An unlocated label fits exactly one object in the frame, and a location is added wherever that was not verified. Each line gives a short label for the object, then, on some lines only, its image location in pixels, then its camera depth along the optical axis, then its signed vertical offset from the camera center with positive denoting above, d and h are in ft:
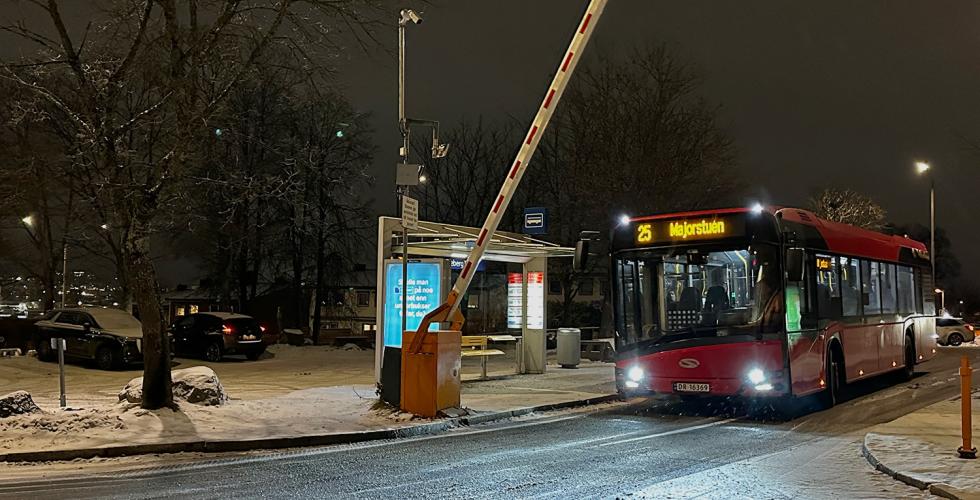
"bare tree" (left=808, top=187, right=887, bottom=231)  139.64 +17.66
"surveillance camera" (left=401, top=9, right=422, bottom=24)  44.98 +16.77
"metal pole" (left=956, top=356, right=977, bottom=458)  27.45 -3.65
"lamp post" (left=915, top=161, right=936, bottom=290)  129.46 +19.60
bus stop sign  67.21 +7.61
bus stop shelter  49.03 +4.08
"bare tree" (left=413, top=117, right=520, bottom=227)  167.22 +26.24
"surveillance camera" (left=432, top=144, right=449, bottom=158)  53.47 +10.78
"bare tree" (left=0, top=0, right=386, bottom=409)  36.81 +10.02
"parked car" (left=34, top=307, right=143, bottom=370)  66.74 -2.00
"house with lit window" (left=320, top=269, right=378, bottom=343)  152.87 +0.92
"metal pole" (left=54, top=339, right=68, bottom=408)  37.40 -2.32
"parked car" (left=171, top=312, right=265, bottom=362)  77.30 -2.36
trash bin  69.97 -3.45
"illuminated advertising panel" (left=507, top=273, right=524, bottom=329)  65.00 +0.82
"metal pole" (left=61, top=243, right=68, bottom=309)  114.93 +6.33
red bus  38.55 +0.25
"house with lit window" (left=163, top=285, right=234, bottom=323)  200.13 +2.70
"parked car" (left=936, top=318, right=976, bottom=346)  119.85 -3.57
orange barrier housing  38.24 -3.05
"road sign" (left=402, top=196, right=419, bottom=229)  39.82 +4.96
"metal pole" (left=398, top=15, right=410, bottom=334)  46.21 +12.91
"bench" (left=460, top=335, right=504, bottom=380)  56.75 -2.62
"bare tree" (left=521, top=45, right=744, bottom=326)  104.63 +20.40
